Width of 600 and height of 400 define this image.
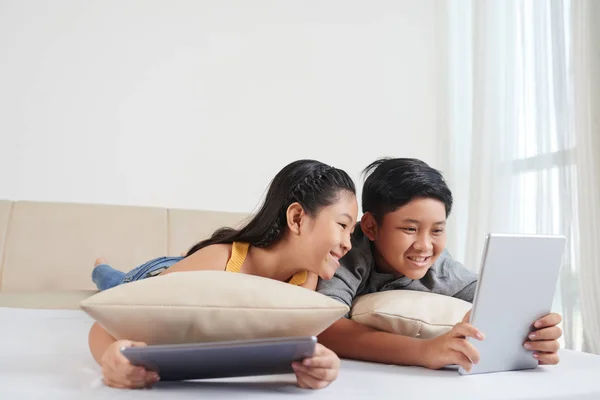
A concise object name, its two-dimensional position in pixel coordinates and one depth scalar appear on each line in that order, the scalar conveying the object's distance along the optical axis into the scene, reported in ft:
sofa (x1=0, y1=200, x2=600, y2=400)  2.84
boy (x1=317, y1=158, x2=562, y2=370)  3.74
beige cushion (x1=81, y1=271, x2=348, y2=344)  2.82
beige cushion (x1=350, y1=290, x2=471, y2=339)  3.94
